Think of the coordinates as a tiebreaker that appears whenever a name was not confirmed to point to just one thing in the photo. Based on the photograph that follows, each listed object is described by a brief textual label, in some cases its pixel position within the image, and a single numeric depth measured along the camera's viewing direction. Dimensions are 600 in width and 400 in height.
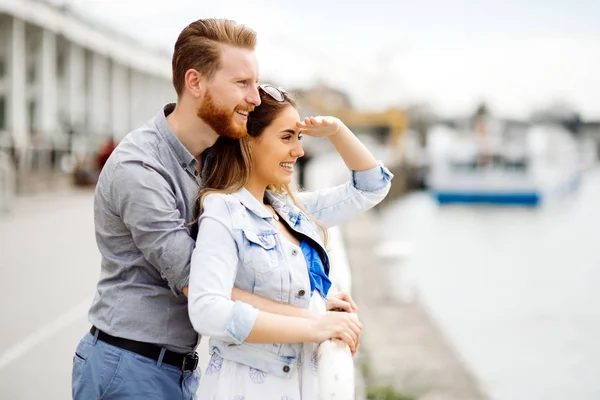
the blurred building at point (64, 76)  29.05
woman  2.02
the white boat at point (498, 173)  46.62
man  2.28
